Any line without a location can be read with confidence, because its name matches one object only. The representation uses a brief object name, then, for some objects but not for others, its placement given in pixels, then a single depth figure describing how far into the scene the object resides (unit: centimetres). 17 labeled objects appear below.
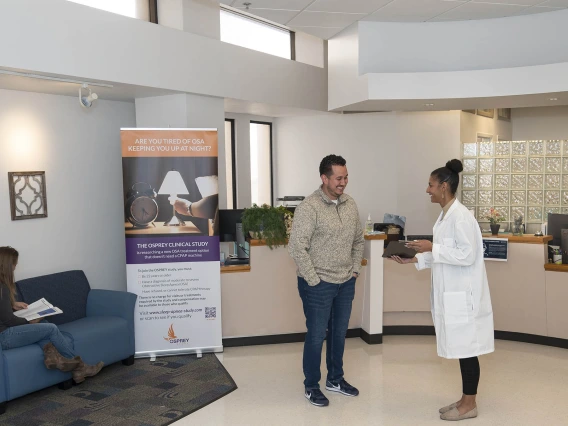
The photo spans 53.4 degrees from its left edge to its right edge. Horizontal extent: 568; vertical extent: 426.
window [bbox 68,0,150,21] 573
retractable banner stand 545
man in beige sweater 417
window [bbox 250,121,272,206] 918
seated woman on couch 447
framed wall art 553
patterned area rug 421
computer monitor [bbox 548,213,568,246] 601
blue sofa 440
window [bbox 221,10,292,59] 752
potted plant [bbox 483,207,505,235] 620
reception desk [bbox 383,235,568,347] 582
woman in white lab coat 383
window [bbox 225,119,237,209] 859
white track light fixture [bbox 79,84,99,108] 544
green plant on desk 588
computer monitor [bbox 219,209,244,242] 623
